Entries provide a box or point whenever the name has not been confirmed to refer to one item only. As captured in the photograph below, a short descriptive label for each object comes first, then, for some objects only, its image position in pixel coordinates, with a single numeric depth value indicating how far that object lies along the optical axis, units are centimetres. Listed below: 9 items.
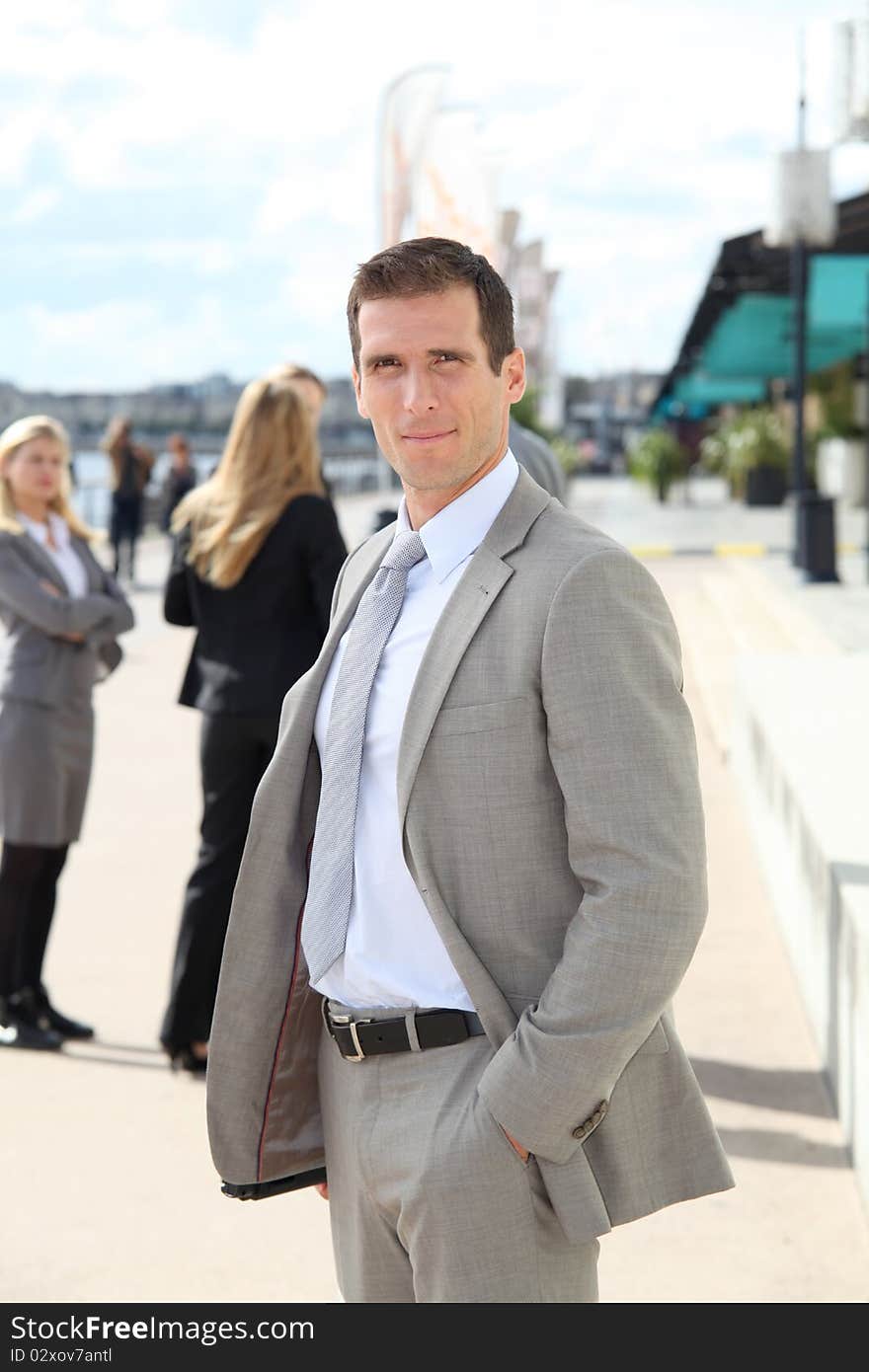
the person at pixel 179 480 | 2073
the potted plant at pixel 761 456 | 3884
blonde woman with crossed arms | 536
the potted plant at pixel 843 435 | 3581
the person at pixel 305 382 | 491
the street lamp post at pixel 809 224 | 1742
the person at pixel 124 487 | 2125
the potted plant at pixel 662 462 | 4566
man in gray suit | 196
